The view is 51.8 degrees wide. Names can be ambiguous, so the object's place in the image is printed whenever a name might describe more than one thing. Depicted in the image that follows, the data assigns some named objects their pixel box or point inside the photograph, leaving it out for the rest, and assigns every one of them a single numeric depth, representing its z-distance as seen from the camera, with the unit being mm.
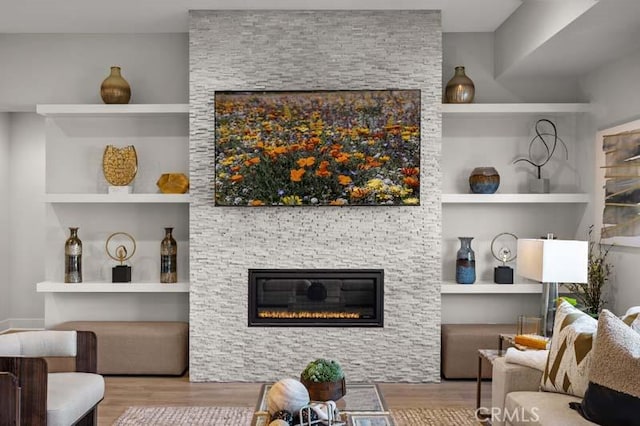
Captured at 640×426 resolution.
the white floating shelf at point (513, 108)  5219
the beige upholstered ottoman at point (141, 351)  5125
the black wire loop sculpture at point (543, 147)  5512
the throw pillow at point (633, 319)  2818
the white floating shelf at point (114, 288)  5250
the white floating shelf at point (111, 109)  5199
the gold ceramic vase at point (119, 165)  5387
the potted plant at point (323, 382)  3012
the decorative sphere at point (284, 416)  2668
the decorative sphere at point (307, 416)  2674
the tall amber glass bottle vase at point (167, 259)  5332
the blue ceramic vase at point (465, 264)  5281
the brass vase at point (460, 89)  5254
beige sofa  2736
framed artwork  4391
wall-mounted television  4949
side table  3789
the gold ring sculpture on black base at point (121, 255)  5395
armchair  2803
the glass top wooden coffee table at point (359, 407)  2820
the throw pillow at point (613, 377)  2484
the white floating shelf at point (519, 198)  5230
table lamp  3852
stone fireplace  5012
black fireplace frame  5035
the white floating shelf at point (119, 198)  5227
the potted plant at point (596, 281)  4796
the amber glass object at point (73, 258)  5348
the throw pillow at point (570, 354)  2896
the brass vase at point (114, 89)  5281
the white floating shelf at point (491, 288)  5207
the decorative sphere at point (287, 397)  2703
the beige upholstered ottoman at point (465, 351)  5074
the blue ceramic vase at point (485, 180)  5277
